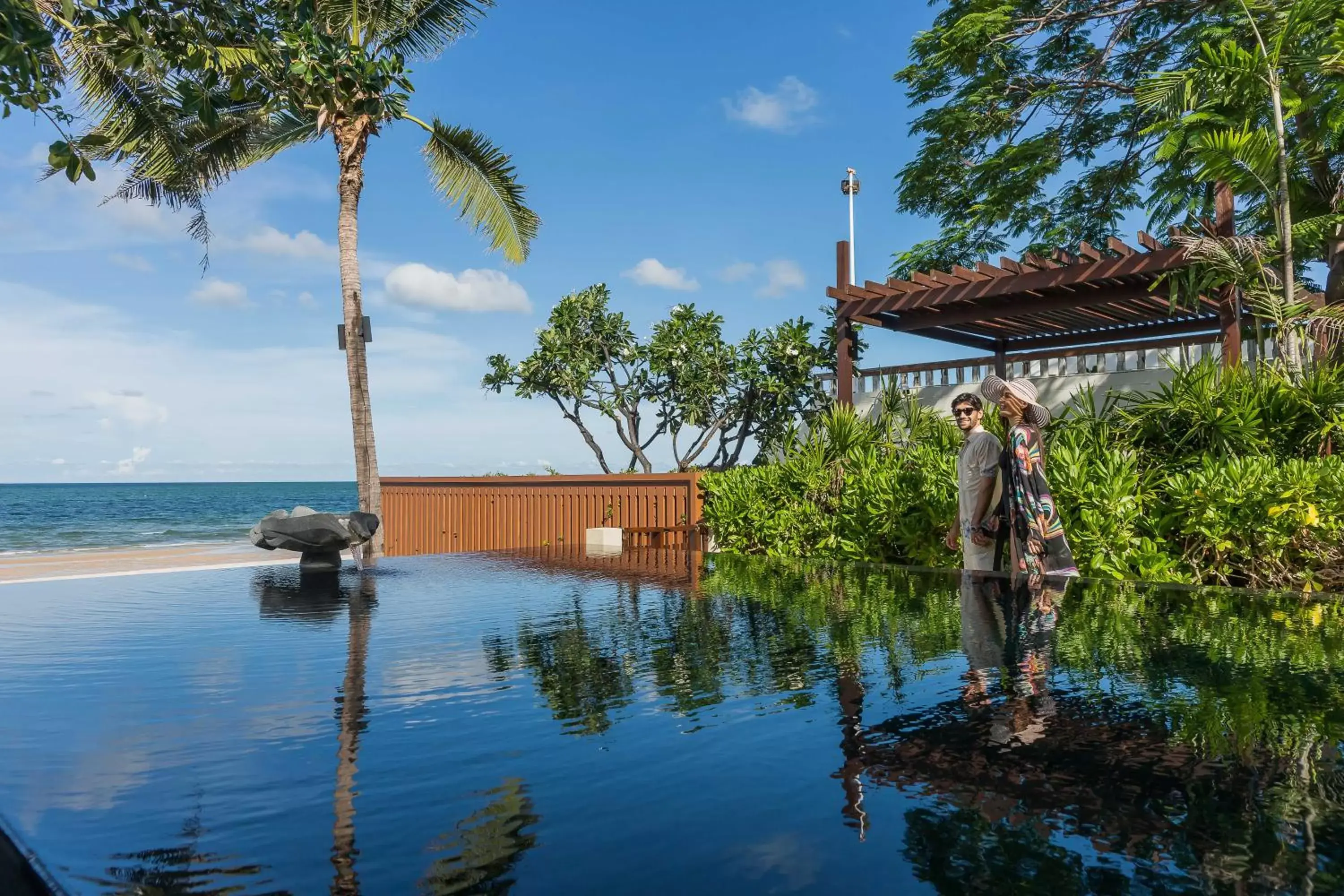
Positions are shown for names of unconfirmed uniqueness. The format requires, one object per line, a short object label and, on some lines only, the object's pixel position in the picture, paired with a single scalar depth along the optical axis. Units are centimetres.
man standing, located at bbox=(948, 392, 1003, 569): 649
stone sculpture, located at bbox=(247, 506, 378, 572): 838
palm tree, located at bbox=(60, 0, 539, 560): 1258
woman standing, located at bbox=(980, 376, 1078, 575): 607
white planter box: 1259
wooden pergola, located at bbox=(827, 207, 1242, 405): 1177
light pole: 2311
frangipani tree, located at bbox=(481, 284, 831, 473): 1872
